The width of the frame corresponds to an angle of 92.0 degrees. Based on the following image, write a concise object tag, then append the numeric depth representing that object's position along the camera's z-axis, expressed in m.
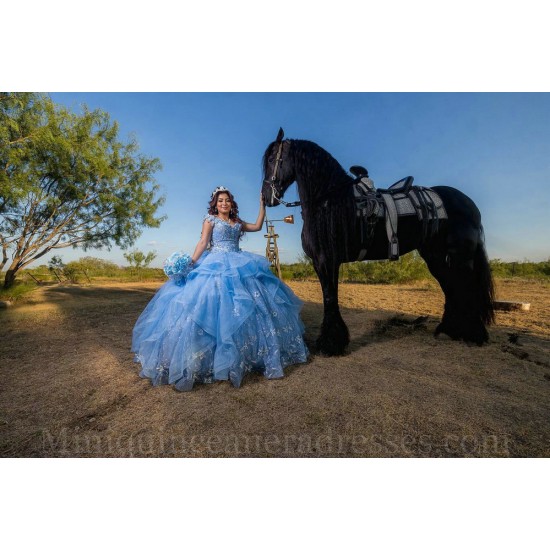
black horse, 2.97
